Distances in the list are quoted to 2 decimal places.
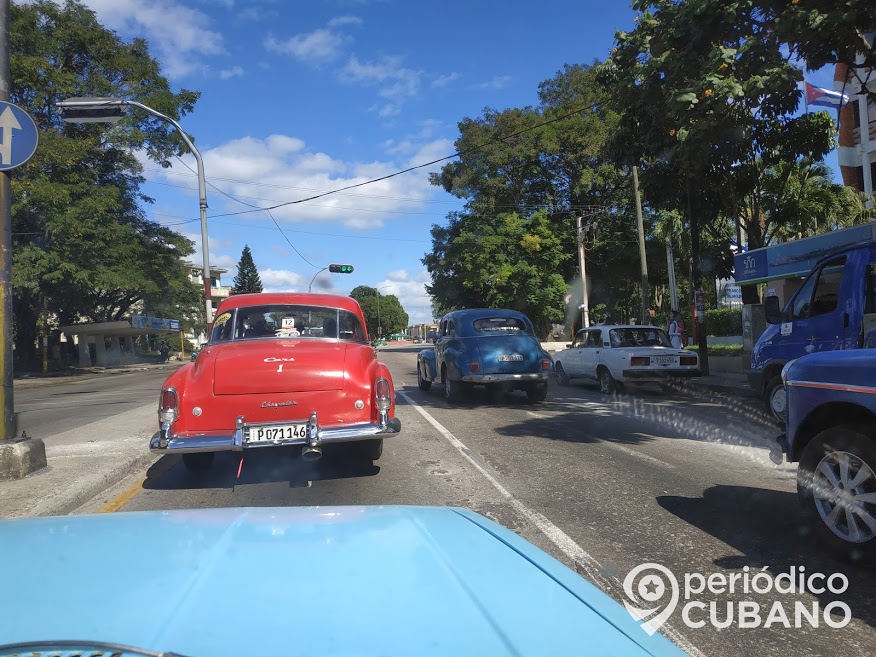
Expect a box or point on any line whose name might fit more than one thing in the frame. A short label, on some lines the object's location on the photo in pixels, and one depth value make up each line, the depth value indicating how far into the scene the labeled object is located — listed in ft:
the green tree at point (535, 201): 107.24
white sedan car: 42.09
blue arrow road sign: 19.24
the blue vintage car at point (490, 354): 37.27
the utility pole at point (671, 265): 99.26
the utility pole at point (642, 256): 71.26
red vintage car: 17.19
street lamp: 38.32
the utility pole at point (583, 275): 96.82
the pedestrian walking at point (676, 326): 63.46
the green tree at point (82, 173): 85.46
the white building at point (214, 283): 248.73
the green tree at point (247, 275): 308.40
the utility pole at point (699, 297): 52.04
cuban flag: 74.08
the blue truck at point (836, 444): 11.66
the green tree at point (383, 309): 391.81
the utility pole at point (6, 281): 19.54
